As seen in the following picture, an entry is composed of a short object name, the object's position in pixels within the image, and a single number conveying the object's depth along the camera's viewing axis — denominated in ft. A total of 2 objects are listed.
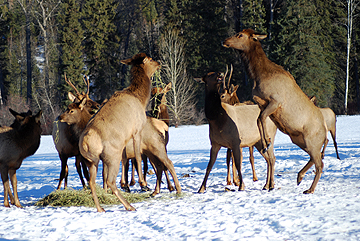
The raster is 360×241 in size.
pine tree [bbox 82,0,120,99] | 306.96
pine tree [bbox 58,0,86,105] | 258.98
